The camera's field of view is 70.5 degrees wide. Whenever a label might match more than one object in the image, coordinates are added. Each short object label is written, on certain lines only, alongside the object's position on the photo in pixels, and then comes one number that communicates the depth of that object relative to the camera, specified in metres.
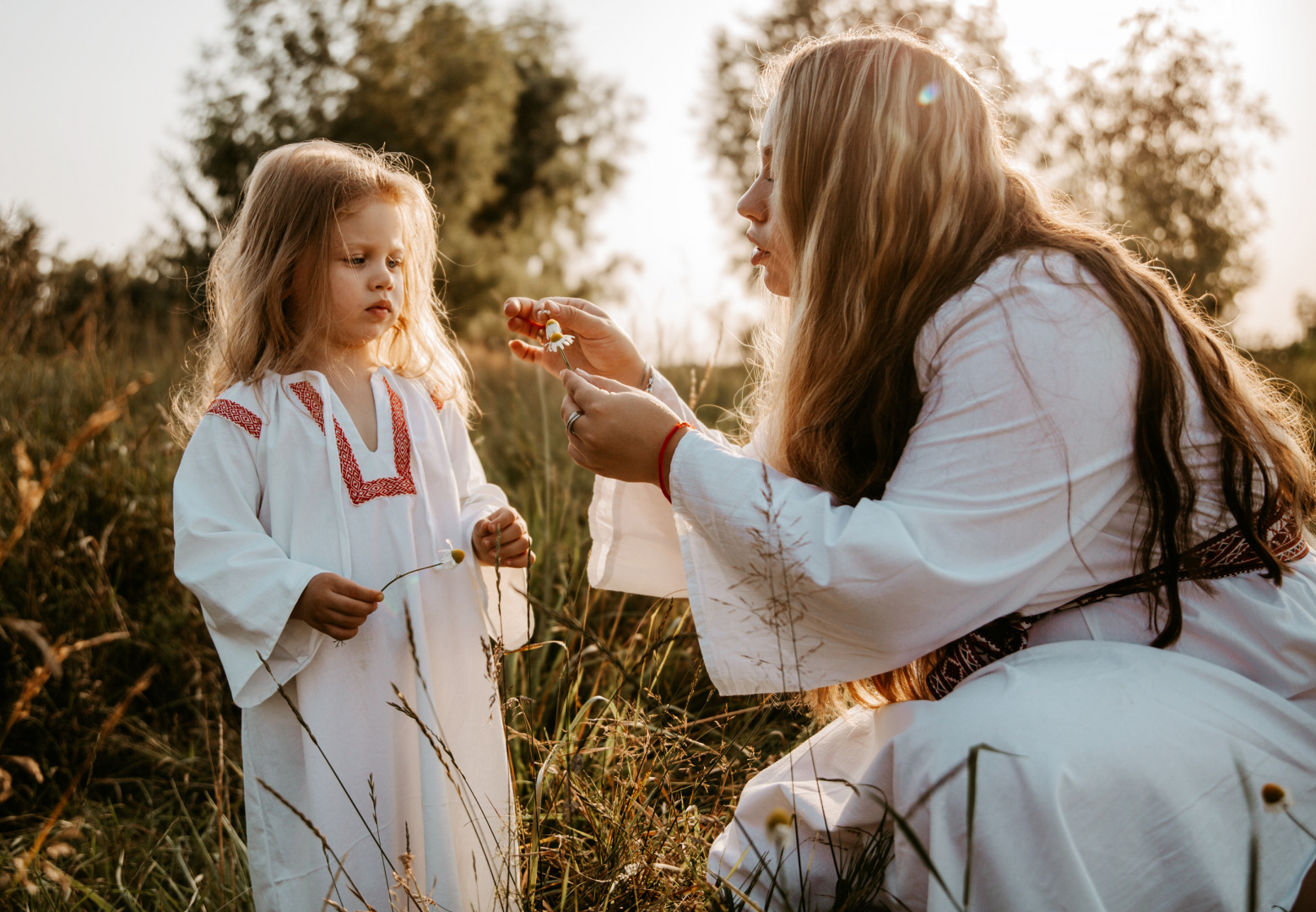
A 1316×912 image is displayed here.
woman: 1.46
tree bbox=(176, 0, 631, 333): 19.62
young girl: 1.82
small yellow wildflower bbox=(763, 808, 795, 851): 1.00
